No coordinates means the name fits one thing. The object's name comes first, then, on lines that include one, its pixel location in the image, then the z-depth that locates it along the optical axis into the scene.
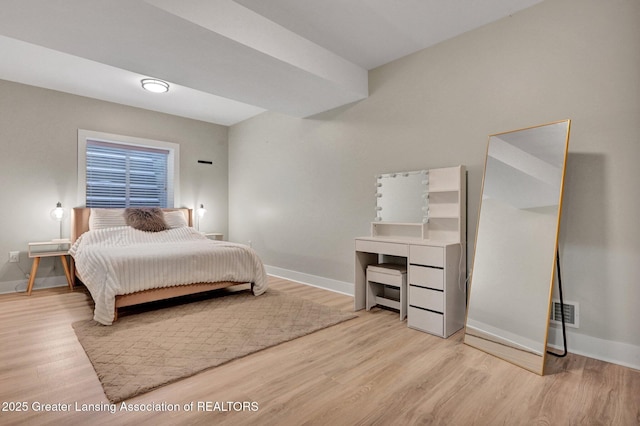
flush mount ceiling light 3.80
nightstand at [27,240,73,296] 3.74
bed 2.80
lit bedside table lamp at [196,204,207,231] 5.39
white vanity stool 2.90
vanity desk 2.53
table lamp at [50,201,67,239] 4.09
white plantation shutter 4.62
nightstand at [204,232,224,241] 5.34
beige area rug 1.90
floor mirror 2.09
